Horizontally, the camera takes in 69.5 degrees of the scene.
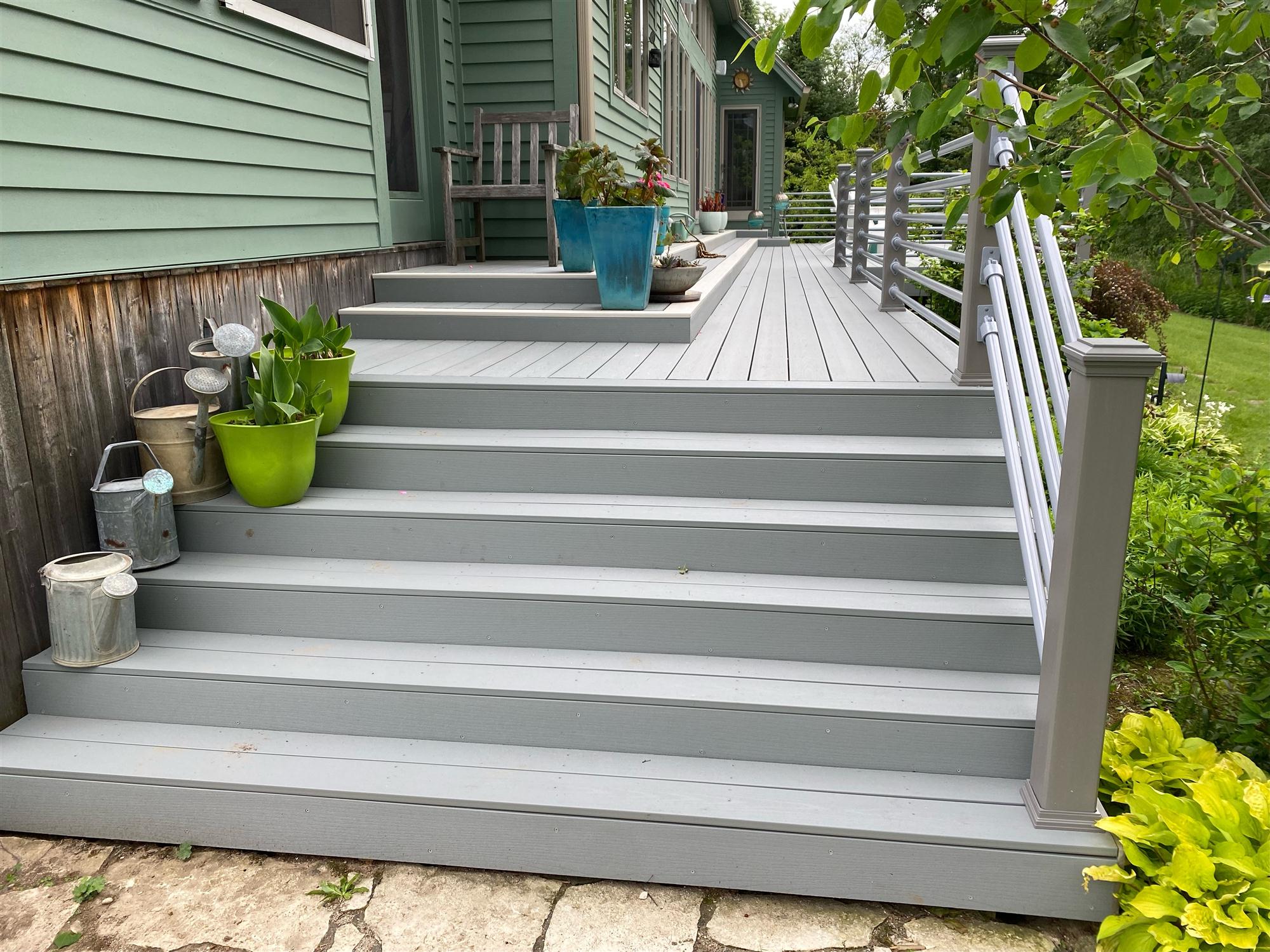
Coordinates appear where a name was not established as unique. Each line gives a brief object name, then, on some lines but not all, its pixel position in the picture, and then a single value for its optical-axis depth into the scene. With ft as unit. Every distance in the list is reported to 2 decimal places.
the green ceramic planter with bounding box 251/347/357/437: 9.00
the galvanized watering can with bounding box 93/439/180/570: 7.57
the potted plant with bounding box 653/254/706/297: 13.78
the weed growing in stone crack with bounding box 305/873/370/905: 6.11
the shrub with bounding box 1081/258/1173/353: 19.49
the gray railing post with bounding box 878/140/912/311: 15.11
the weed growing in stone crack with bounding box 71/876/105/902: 6.13
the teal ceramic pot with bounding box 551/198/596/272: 15.20
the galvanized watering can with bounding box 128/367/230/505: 8.09
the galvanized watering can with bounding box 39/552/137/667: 7.03
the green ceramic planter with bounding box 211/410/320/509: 8.09
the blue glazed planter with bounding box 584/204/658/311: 12.64
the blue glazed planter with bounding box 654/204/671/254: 16.61
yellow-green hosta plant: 5.04
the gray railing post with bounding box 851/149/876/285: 20.83
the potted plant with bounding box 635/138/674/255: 12.74
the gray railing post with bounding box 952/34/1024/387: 8.34
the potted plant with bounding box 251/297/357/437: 8.57
